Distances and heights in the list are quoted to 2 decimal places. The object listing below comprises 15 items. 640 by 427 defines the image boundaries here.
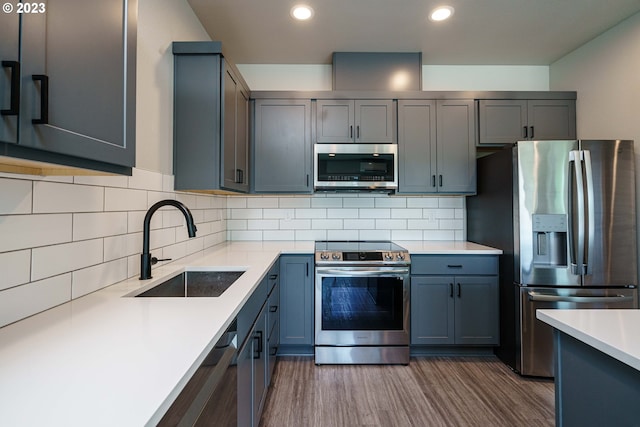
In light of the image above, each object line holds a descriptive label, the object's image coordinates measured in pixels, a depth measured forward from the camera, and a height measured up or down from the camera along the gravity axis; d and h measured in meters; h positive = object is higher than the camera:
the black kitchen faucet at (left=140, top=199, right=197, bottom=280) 1.42 -0.11
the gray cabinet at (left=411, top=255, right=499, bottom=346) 2.52 -0.72
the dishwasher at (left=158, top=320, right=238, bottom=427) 0.66 -0.46
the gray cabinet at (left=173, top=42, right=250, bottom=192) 1.95 +0.64
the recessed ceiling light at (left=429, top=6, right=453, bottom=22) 2.22 +1.54
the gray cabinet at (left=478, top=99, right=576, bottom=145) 2.79 +0.90
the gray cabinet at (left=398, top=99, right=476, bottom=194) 2.78 +0.66
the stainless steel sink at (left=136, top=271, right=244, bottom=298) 1.68 -0.37
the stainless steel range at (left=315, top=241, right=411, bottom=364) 2.42 -0.72
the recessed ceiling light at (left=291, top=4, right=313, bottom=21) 2.19 +1.53
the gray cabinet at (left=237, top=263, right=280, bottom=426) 1.24 -0.67
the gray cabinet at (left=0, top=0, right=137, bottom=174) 0.60 +0.31
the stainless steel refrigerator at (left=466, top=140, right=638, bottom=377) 2.17 -0.10
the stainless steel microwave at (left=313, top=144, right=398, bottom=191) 2.71 +0.45
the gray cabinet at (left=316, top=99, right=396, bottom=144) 2.77 +0.89
